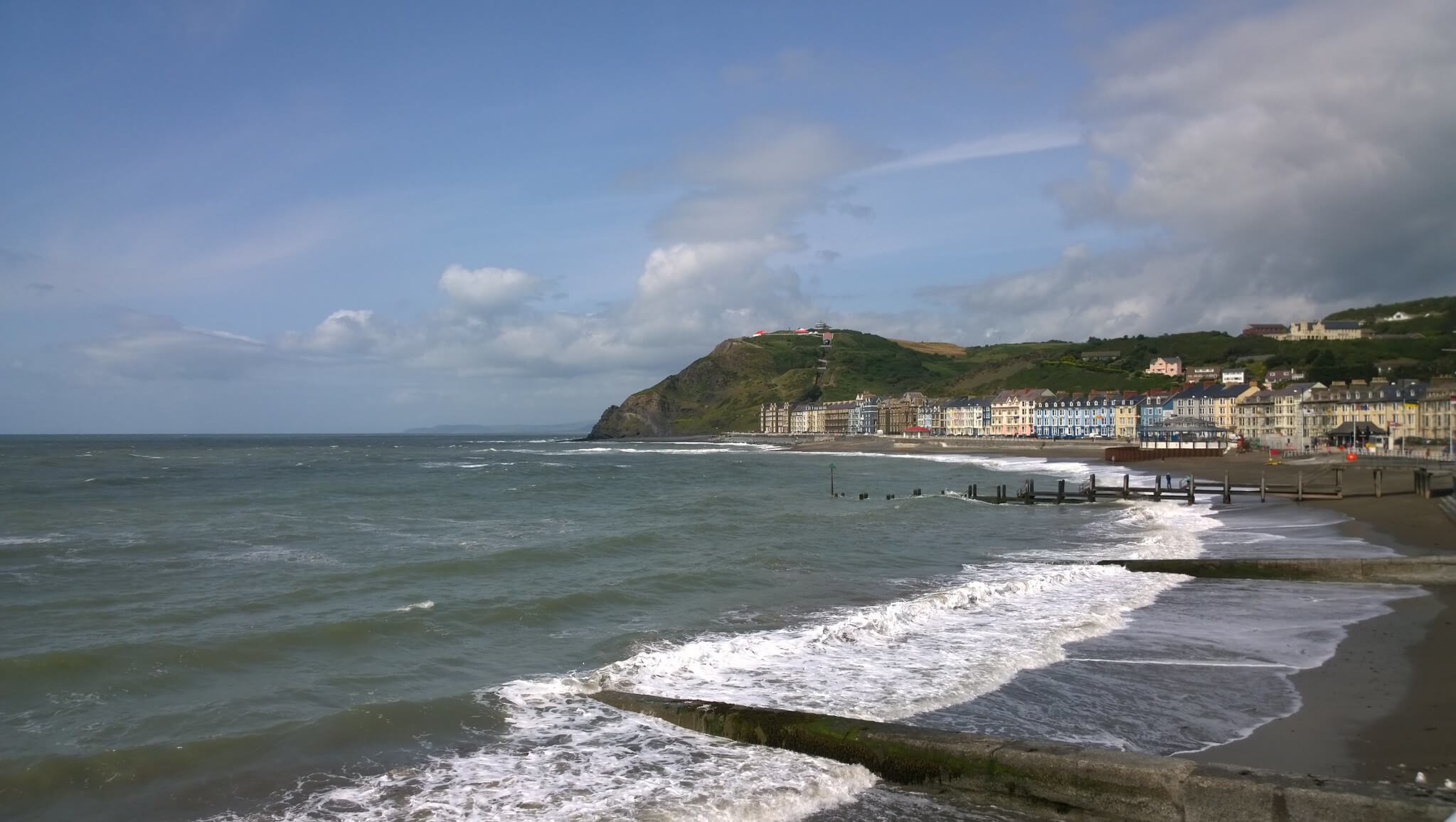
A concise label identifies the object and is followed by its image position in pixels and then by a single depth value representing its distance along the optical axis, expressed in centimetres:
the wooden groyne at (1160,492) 3669
